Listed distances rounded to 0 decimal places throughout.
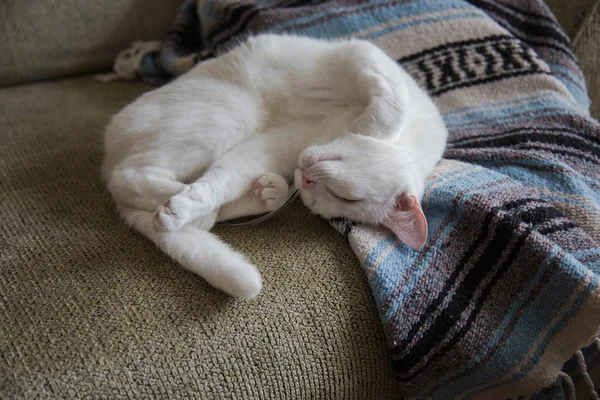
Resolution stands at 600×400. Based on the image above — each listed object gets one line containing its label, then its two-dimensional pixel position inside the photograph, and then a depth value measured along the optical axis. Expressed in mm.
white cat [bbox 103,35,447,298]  1008
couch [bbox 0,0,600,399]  797
